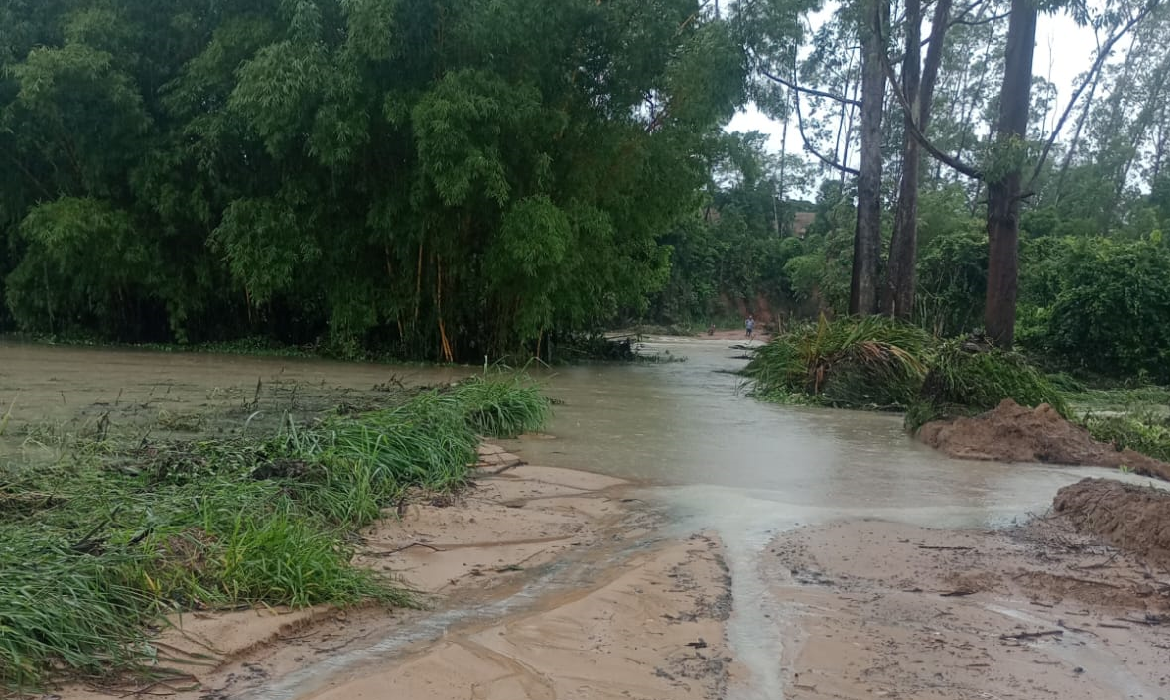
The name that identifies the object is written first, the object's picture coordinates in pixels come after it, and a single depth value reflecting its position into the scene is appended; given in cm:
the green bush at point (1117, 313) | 1755
